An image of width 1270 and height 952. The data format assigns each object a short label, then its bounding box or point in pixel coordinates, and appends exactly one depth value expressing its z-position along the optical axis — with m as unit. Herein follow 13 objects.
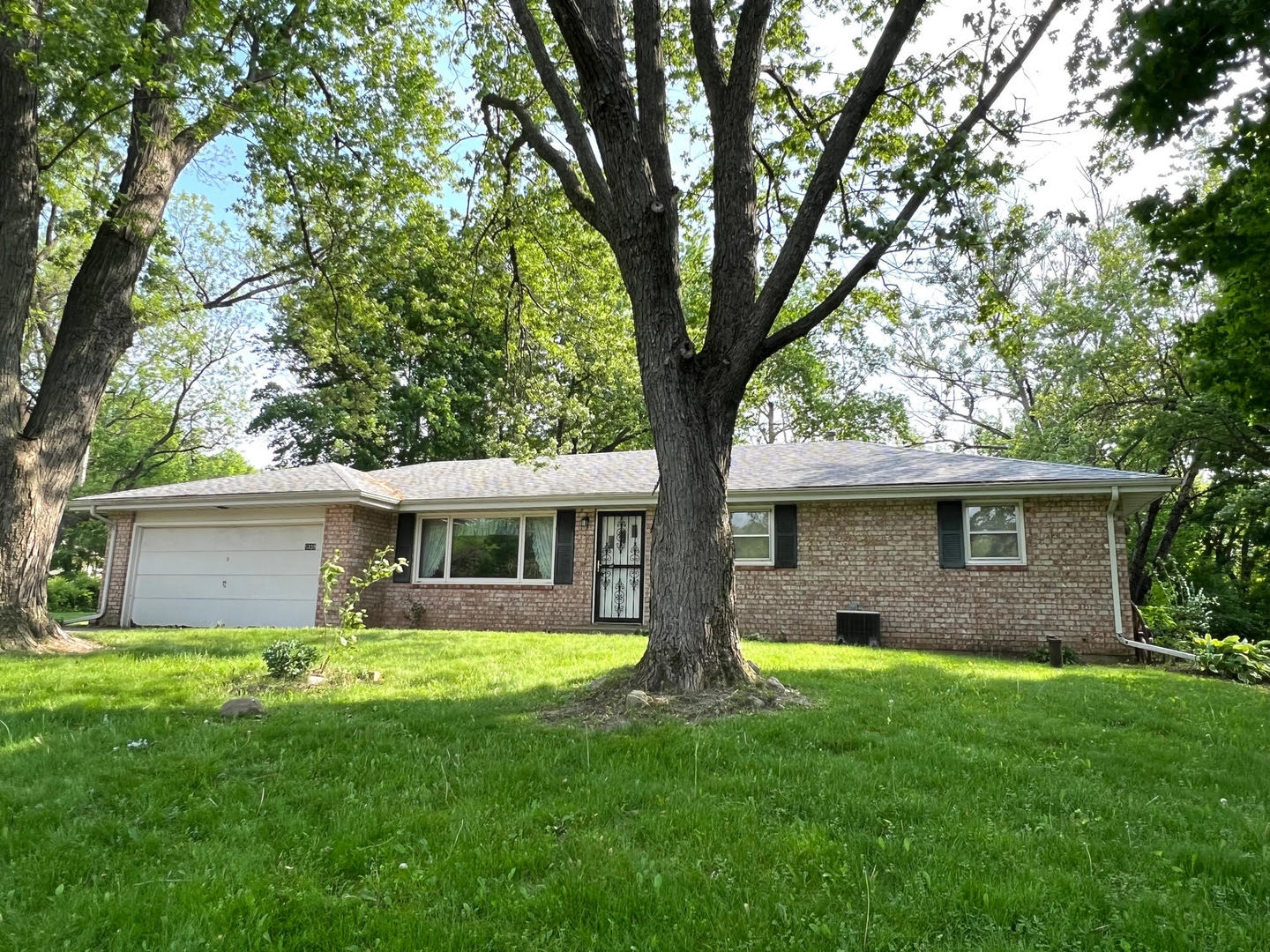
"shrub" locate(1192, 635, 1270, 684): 9.37
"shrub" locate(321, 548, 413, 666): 7.05
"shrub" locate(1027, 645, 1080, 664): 10.54
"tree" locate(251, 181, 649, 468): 10.30
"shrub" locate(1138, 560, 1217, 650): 12.03
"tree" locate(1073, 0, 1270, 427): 5.07
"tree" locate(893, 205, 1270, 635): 14.36
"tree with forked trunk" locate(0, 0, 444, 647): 8.00
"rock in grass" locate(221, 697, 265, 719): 5.29
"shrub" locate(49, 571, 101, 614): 19.34
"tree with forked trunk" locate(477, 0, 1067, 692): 5.80
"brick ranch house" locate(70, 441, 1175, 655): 11.23
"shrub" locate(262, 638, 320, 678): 6.48
